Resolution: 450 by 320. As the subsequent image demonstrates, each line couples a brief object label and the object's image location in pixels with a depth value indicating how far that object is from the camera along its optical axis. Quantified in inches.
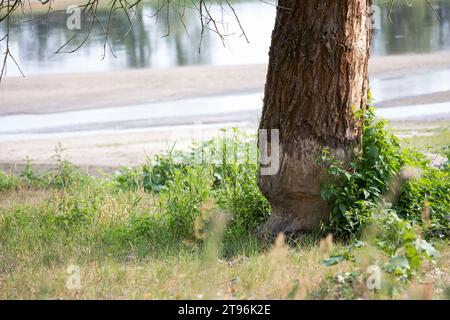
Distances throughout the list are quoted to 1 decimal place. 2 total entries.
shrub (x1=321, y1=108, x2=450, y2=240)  547.8
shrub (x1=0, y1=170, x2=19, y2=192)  879.7
